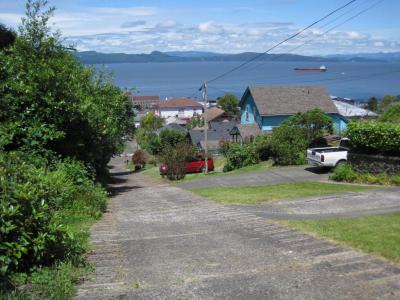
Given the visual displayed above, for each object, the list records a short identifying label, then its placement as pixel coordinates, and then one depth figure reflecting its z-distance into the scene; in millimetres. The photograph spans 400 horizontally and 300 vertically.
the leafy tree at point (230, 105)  116156
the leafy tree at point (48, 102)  14305
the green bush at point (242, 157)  34781
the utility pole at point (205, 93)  37556
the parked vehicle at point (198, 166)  39153
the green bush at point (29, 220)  5758
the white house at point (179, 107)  173012
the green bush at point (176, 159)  33938
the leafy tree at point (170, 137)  72619
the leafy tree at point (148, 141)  74056
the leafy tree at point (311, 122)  34688
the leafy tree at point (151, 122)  110962
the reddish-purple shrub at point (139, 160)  65438
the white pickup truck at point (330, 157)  23641
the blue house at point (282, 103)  54938
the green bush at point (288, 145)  29734
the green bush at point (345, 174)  19578
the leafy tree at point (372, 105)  88425
